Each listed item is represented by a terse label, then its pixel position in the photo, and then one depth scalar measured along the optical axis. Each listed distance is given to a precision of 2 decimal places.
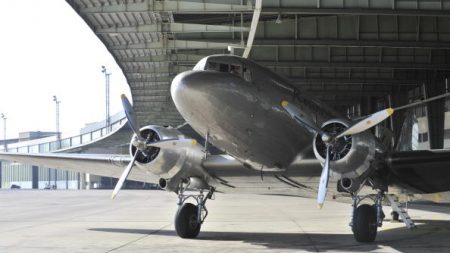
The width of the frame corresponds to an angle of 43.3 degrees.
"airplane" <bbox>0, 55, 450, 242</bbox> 13.48
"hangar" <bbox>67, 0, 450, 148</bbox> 21.39
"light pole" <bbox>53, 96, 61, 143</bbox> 102.88
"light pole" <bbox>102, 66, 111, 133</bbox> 90.94
